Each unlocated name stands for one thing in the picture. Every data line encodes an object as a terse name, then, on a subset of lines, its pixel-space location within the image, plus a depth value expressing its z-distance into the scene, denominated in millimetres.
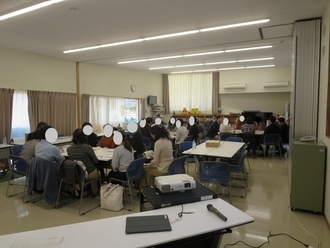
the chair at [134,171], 3591
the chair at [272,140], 6949
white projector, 1980
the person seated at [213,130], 7719
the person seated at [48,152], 3744
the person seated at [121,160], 3697
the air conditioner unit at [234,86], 9734
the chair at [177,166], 3623
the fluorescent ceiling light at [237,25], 4099
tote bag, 3535
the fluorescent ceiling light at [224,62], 7938
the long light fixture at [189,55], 6098
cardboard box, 4874
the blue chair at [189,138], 6516
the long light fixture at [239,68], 9241
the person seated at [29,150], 4184
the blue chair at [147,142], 6165
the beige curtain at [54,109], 6254
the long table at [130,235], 1436
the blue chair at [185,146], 5302
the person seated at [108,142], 5223
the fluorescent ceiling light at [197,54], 6504
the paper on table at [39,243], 1383
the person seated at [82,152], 3754
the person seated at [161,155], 3794
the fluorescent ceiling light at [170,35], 4664
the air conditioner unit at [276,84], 9050
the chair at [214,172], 3670
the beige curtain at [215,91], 10219
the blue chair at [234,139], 5968
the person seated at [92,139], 5634
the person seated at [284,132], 7258
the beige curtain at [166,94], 11039
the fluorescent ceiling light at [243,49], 6020
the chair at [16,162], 4070
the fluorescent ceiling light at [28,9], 3208
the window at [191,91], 10492
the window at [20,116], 5996
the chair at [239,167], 4102
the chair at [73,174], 3473
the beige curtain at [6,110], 5551
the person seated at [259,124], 8522
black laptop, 1557
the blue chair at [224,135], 7361
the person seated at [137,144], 4582
